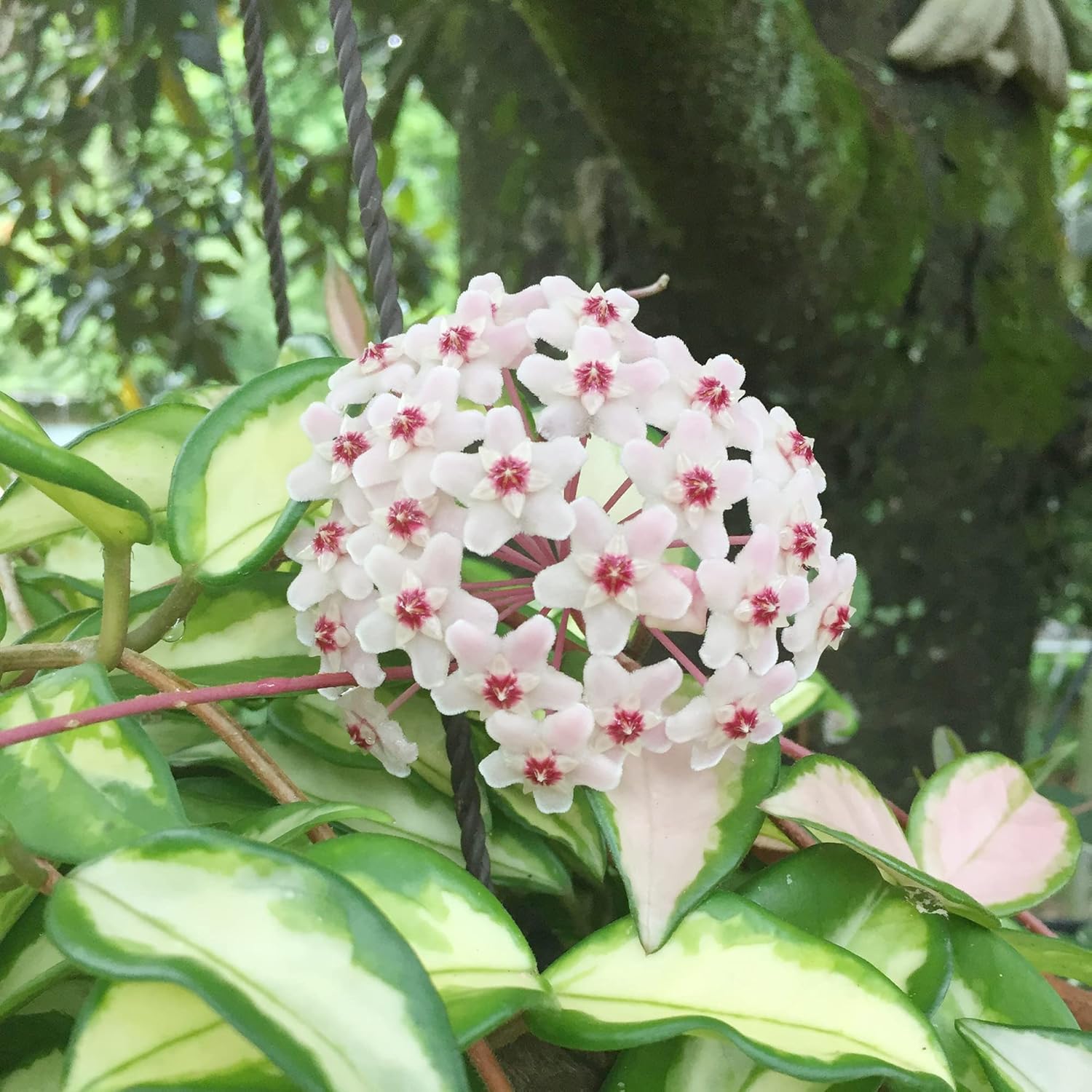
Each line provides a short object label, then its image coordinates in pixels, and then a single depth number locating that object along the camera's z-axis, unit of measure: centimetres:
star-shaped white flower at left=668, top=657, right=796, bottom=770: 14
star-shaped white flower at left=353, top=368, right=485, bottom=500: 14
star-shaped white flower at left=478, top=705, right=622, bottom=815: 13
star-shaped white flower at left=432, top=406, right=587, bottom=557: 13
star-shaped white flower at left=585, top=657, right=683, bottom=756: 14
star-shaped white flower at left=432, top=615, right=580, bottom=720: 13
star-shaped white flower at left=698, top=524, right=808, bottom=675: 14
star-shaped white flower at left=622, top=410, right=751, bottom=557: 14
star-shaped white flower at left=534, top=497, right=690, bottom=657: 13
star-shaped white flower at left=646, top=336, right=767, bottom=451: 14
